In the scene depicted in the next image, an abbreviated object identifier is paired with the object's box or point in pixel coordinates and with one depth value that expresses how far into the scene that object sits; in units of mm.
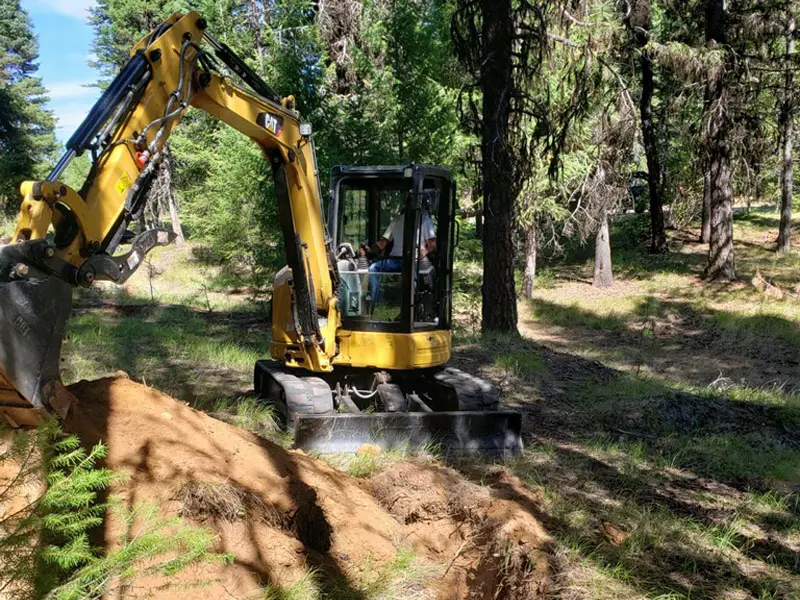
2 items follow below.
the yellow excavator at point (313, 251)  4227
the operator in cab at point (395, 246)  6793
